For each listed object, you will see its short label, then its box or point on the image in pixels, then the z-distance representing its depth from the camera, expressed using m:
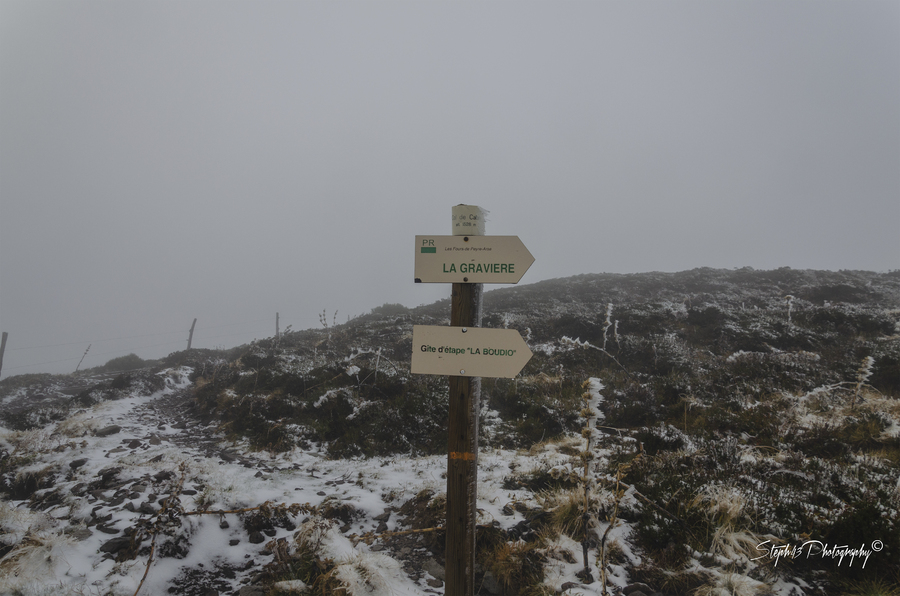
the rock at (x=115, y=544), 3.77
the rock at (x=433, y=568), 3.70
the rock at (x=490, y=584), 3.42
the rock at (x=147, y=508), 4.39
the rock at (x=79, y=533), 3.90
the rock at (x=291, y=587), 3.34
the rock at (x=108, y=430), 7.38
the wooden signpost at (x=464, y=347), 2.62
